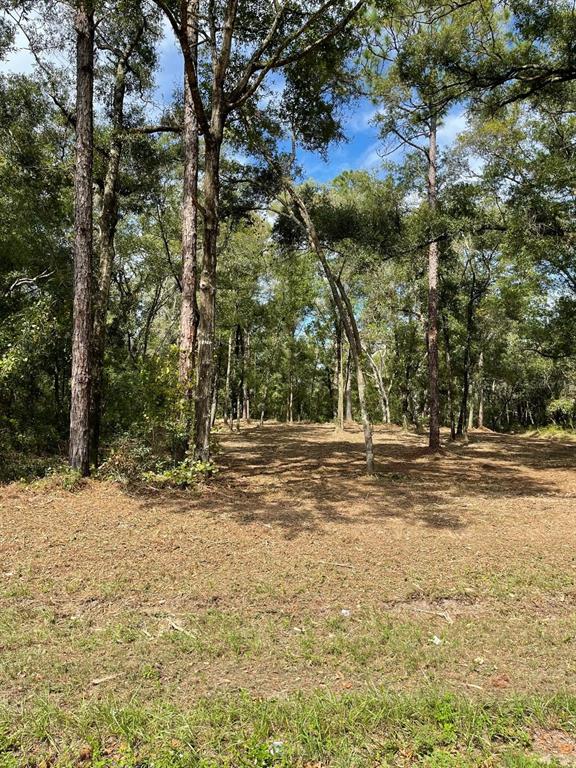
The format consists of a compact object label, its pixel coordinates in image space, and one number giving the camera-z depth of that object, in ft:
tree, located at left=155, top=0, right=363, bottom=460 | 22.71
